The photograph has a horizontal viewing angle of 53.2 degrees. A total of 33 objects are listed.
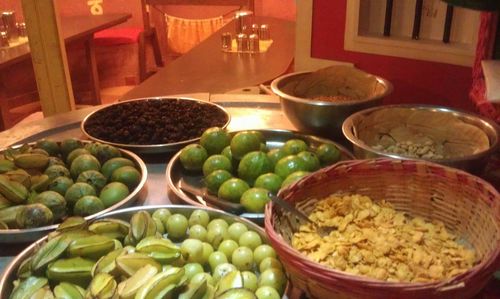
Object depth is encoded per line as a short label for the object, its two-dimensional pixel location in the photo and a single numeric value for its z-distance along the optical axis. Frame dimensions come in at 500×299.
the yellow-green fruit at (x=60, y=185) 1.06
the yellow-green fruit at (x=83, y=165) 1.13
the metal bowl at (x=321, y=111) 1.29
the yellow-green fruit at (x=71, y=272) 0.80
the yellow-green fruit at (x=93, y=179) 1.09
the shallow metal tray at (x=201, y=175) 1.07
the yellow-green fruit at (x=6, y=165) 1.10
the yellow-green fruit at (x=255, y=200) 1.01
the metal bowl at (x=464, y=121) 0.99
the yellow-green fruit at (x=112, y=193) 1.05
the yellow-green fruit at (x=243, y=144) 1.17
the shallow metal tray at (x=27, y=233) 0.95
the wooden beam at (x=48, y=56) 1.52
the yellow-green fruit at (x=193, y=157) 1.19
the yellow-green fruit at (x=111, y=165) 1.15
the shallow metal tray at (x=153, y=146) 1.29
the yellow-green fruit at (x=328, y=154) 1.16
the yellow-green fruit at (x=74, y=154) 1.18
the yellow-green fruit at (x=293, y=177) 1.02
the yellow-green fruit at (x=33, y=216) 0.95
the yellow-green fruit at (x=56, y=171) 1.10
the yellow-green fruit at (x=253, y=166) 1.11
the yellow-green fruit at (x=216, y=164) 1.15
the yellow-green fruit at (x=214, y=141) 1.22
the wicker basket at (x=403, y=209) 0.65
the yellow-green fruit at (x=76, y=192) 1.03
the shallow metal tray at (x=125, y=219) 0.82
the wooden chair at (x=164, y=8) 4.20
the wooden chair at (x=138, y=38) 4.70
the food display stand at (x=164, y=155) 1.19
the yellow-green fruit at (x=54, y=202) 1.00
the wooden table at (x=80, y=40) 3.32
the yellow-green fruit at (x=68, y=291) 0.76
